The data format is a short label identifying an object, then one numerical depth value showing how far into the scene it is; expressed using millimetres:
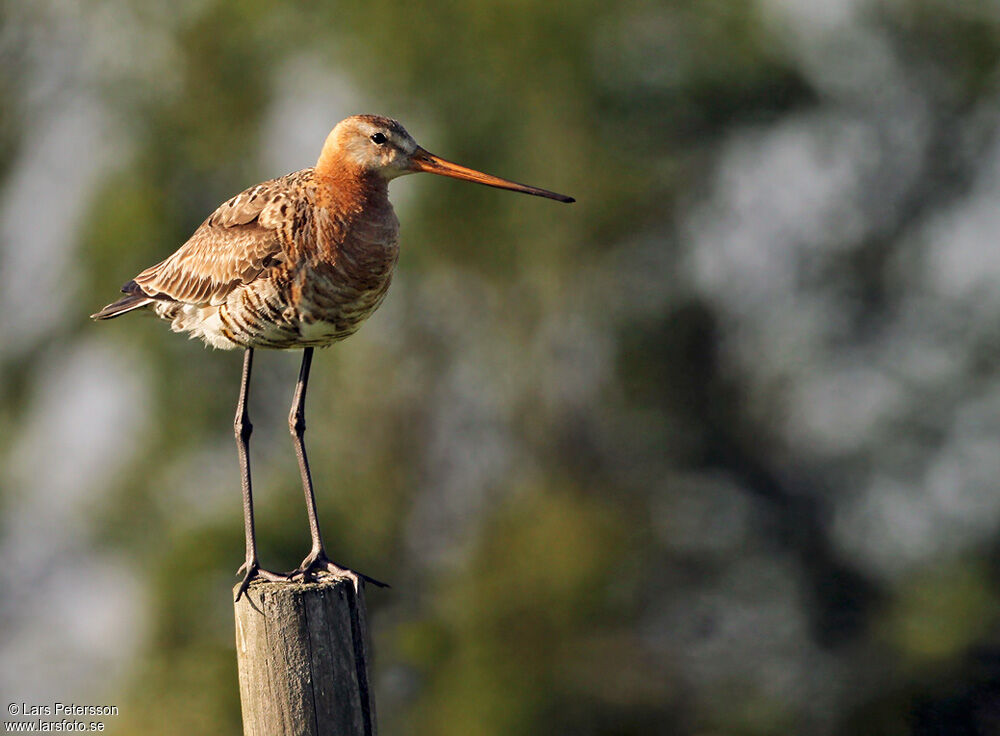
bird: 13680
